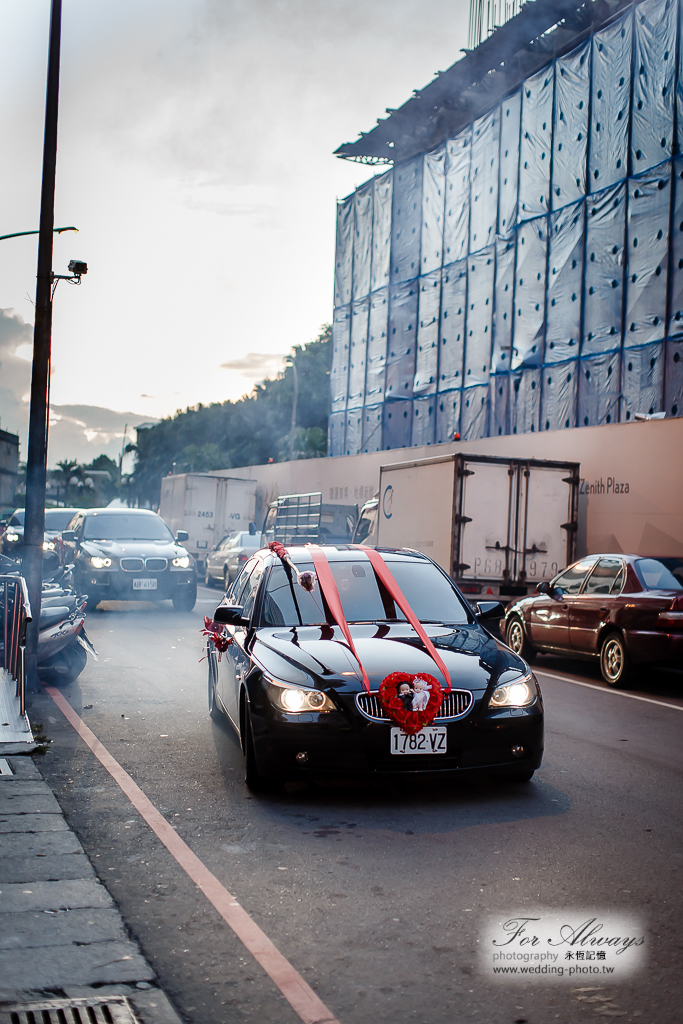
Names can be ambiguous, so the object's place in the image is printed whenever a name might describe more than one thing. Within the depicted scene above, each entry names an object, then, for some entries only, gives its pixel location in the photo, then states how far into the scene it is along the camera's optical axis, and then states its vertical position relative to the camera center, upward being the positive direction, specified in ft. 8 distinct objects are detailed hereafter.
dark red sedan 36.14 -3.42
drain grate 9.97 -5.14
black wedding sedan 18.24 -3.33
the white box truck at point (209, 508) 100.48 +0.34
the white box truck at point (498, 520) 49.26 +0.19
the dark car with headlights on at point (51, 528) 67.53 -1.85
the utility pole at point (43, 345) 31.17 +5.05
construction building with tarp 85.76 +29.58
